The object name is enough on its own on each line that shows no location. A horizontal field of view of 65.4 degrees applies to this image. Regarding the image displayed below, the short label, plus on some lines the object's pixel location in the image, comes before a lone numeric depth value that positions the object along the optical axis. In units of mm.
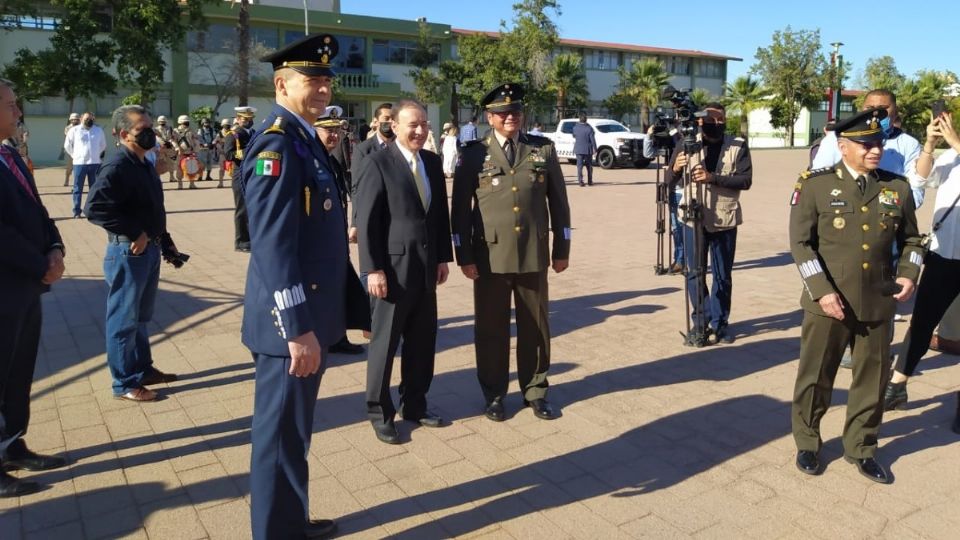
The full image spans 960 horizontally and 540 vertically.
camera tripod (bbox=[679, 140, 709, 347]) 6539
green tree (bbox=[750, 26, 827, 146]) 56219
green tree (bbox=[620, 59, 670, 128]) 55031
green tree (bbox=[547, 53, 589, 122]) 47906
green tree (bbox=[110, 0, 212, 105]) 32812
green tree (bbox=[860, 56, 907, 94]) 61406
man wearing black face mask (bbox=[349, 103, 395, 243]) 6870
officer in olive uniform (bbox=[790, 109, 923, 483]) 3908
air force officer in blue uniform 2830
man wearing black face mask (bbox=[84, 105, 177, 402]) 4902
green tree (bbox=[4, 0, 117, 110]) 31969
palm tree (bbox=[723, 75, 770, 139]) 57719
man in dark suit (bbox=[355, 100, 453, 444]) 4488
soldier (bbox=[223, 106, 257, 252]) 9897
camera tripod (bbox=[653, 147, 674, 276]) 9281
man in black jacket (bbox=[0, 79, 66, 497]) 3812
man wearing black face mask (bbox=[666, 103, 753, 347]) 6645
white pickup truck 28672
